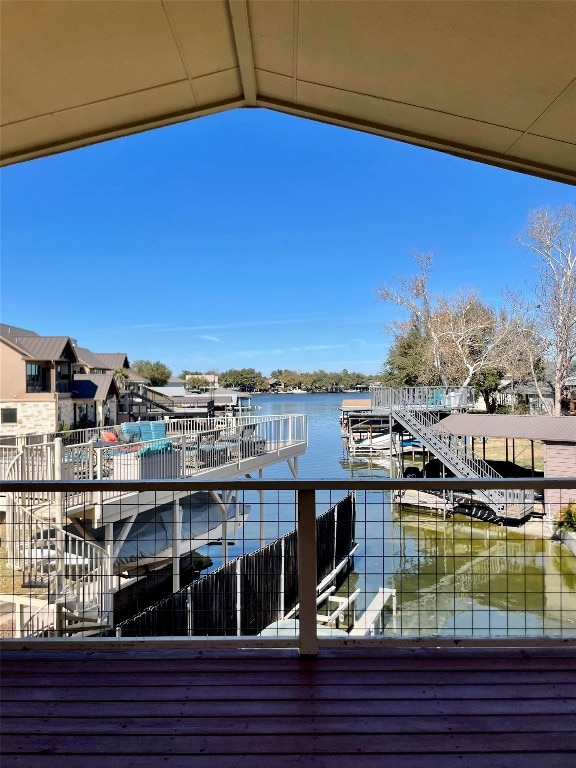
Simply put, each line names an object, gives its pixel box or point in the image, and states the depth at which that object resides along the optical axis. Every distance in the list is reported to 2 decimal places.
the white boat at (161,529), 7.17
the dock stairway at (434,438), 11.23
